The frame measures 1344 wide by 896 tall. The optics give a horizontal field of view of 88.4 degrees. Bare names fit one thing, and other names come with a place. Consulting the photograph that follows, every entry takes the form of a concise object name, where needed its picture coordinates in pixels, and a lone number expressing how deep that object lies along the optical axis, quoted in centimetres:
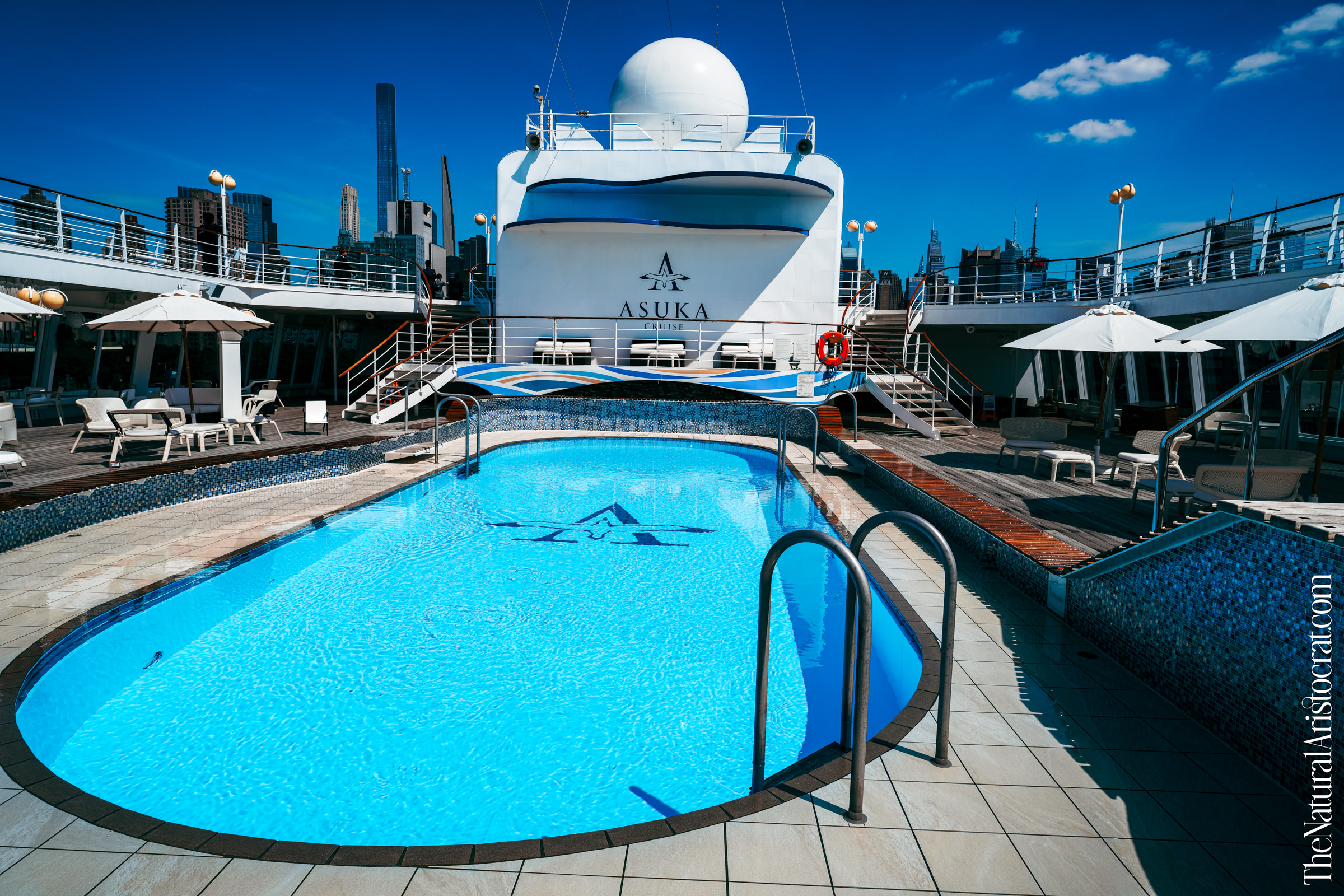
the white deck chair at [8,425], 661
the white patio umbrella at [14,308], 650
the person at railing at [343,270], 1632
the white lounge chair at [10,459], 593
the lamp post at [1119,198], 1337
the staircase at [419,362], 1323
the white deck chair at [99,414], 785
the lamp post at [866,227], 1953
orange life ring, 1425
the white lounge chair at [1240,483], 494
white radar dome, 1738
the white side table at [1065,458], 744
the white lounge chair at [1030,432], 838
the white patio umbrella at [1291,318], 477
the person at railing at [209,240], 1377
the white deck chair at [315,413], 1064
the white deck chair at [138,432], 770
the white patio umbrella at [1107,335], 733
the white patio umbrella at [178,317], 855
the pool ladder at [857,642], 211
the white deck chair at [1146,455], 688
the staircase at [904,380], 1227
